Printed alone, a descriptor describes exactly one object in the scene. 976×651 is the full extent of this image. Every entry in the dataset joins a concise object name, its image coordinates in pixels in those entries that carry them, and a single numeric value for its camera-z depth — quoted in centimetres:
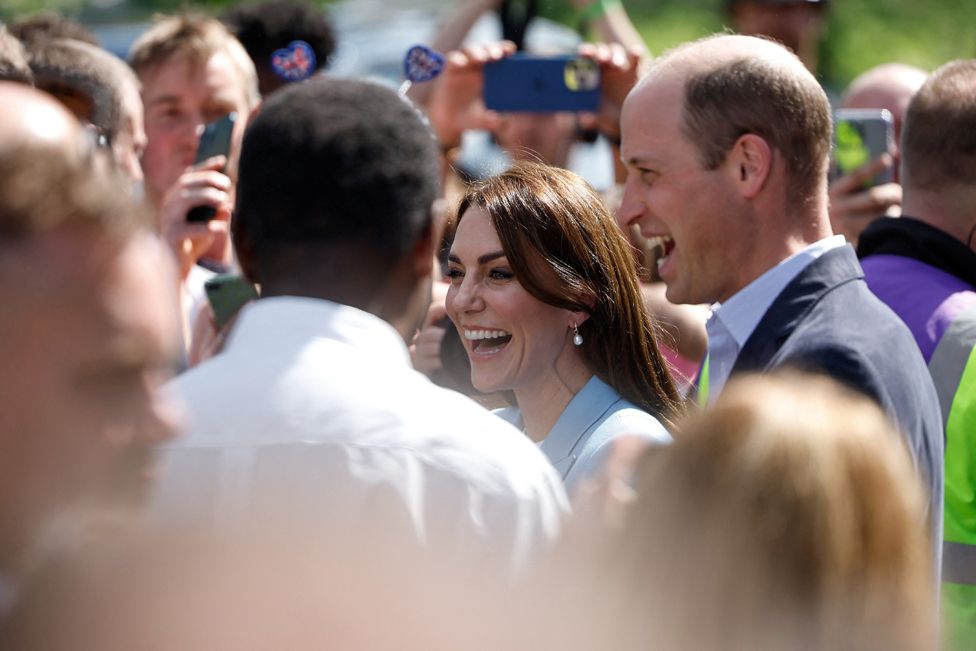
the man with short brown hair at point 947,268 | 651
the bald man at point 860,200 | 880
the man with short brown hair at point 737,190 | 589
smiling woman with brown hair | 646
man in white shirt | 364
